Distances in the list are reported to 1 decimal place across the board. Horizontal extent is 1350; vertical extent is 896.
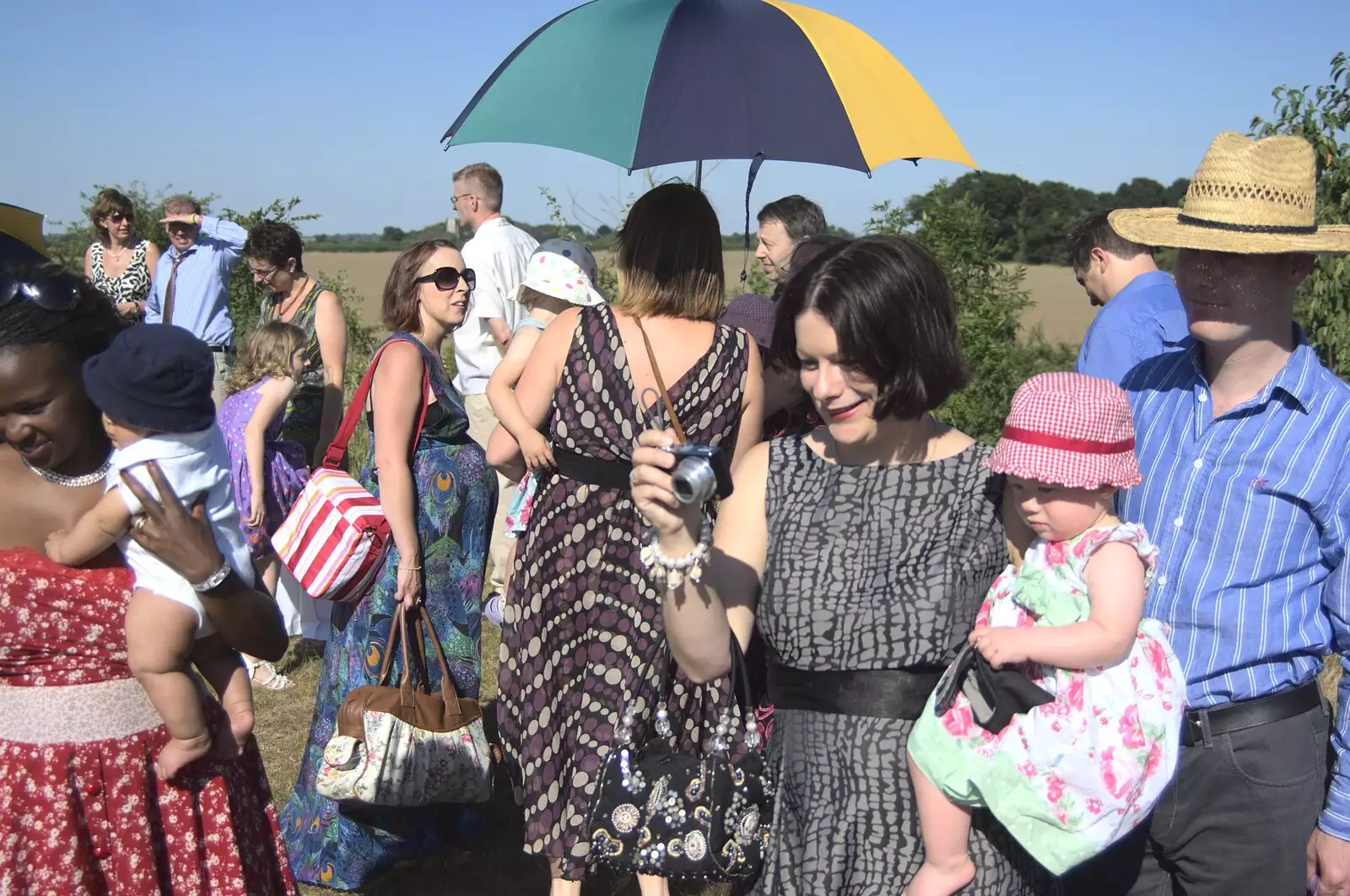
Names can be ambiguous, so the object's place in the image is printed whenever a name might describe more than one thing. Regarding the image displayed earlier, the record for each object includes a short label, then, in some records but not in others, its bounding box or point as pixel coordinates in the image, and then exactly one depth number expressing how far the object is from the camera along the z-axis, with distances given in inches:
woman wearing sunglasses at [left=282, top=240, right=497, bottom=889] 162.6
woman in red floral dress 84.6
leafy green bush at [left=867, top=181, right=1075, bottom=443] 290.0
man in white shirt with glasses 304.3
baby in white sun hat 164.2
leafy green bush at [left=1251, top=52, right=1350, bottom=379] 240.1
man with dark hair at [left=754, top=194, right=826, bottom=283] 216.2
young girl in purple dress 222.8
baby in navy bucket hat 81.2
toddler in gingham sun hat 80.8
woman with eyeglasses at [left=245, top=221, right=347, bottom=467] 247.9
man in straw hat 95.5
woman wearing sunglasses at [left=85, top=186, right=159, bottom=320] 371.2
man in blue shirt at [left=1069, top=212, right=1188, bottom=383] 151.9
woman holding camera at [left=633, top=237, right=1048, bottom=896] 87.1
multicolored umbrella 121.8
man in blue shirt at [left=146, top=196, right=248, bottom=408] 337.1
